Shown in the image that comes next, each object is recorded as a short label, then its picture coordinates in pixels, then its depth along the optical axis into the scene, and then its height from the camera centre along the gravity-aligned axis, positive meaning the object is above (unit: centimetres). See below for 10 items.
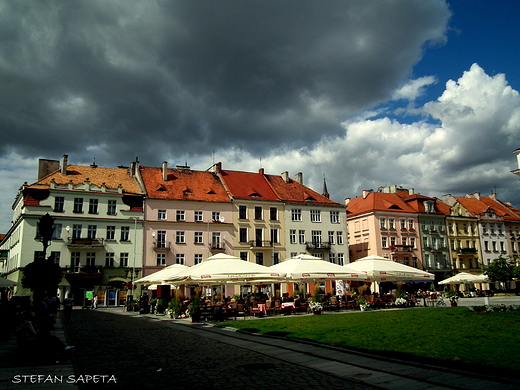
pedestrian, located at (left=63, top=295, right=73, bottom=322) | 2607 -107
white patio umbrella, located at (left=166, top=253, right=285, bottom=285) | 2352 +68
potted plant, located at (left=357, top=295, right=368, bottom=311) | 2736 -123
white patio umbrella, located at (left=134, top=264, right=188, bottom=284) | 3069 +89
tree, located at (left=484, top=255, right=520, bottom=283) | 5034 +98
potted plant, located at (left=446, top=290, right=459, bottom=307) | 2980 -110
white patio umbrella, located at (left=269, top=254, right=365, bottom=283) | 2470 +80
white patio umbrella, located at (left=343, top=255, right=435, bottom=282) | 2700 +70
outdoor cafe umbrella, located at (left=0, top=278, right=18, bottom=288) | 2138 +40
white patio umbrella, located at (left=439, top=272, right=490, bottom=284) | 4094 +18
